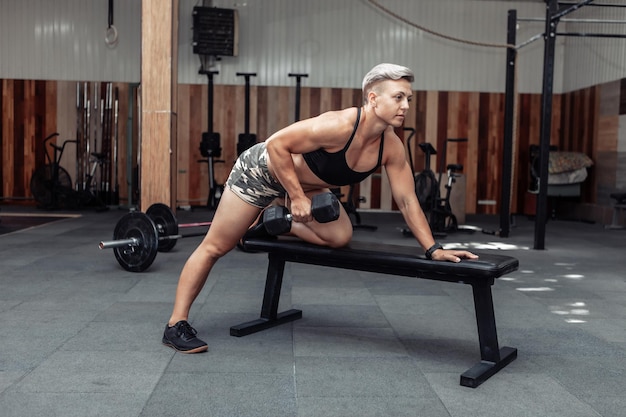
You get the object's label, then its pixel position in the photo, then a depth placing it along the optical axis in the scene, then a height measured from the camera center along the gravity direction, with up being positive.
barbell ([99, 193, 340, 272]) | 3.82 -0.50
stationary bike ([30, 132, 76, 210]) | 8.35 -0.42
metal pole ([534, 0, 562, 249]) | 5.27 +0.42
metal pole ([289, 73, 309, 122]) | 7.98 +0.82
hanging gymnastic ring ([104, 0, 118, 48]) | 8.82 +1.77
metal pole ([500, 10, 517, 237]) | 5.91 +0.48
